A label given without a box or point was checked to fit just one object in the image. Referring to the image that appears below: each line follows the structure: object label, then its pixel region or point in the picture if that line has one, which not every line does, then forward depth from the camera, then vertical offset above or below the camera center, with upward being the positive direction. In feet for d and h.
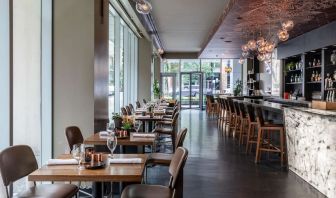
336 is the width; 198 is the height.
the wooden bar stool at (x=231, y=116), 33.97 -1.93
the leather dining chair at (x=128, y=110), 25.94 -1.14
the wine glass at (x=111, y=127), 12.84 -1.16
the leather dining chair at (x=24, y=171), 9.05 -1.99
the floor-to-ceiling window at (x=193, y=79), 74.38 +3.20
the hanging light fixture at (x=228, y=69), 69.41 +4.89
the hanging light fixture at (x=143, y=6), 17.92 +4.30
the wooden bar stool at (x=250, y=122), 24.67 -1.76
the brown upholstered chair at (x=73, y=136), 13.76 -1.58
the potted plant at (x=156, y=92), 52.16 +0.38
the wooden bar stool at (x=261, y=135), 20.84 -2.26
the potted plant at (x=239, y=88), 55.36 +1.12
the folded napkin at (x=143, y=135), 14.11 -1.53
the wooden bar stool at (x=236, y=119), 31.09 -2.00
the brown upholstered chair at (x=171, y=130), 22.84 -2.25
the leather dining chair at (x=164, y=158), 13.14 -2.32
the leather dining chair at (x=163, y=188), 9.16 -2.54
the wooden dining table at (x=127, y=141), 12.88 -1.63
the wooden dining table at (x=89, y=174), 8.16 -1.78
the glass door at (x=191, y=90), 74.84 +1.00
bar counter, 14.39 -2.19
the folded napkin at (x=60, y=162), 9.30 -1.71
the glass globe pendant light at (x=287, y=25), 25.88 +4.97
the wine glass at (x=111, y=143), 10.19 -1.34
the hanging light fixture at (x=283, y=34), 27.48 +4.55
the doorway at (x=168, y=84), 74.38 +2.14
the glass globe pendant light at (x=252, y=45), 33.60 +4.61
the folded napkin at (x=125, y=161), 9.45 -1.70
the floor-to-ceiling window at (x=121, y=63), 31.99 +3.19
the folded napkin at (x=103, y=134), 13.80 -1.51
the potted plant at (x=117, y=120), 15.60 -1.09
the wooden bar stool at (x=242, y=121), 27.94 -1.97
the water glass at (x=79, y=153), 9.11 -1.46
